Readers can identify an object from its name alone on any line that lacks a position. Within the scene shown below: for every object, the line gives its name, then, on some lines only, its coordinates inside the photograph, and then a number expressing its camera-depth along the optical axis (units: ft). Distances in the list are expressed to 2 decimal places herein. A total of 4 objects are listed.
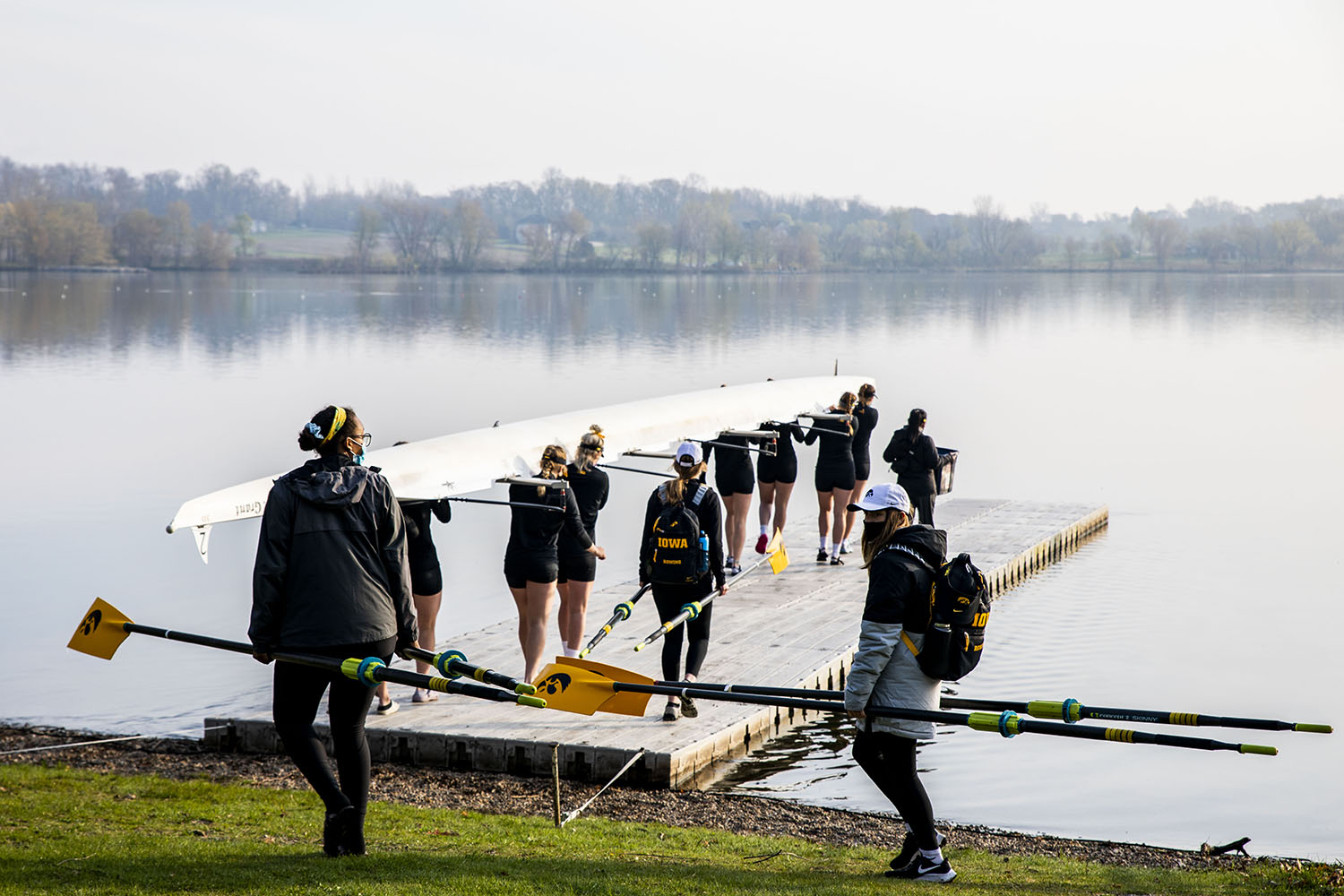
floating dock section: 29.66
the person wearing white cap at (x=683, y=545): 29.27
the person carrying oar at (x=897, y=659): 19.51
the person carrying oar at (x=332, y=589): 18.33
